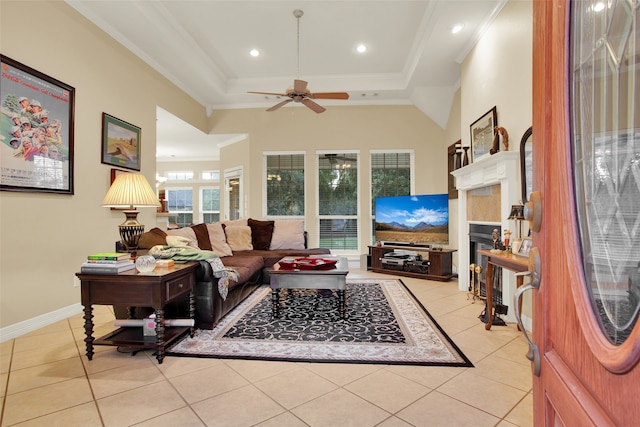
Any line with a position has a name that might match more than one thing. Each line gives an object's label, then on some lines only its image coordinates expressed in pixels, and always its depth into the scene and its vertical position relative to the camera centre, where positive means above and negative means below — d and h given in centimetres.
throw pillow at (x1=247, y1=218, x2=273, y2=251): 507 -30
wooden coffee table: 294 -60
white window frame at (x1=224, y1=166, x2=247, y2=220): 682 +64
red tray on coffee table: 310 -48
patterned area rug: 229 -100
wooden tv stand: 494 -81
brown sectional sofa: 277 -52
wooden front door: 43 +1
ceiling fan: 387 +152
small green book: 219 -28
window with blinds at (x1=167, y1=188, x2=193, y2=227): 1048 +45
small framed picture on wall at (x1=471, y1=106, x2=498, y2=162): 359 +98
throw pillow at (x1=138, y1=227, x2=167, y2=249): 305 -23
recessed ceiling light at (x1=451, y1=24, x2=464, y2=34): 385 +227
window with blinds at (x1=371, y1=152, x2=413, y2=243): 649 +81
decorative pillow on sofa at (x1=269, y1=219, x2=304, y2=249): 509 -32
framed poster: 267 +78
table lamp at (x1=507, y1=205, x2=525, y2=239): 265 +1
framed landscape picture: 379 +92
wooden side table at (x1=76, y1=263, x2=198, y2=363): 212 -53
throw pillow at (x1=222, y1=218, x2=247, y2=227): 508 -12
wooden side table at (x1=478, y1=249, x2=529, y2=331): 237 -40
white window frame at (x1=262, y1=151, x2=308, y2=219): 662 +73
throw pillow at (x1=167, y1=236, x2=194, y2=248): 288 -24
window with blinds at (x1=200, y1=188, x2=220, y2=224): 1041 +44
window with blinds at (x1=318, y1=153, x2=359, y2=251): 659 +31
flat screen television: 527 -9
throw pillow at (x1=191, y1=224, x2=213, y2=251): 408 -27
